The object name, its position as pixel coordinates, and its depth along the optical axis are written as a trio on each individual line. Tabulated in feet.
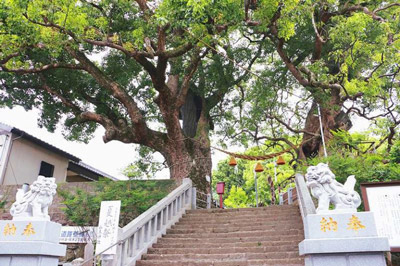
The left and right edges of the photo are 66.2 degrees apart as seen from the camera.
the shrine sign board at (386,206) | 16.80
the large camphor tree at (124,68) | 30.25
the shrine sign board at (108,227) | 20.06
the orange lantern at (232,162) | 45.20
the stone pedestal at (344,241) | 14.30
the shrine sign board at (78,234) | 27.35
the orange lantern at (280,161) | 43.37
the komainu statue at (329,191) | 15.53
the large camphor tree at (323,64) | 32.50
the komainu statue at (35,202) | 17.26
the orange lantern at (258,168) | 44.88
